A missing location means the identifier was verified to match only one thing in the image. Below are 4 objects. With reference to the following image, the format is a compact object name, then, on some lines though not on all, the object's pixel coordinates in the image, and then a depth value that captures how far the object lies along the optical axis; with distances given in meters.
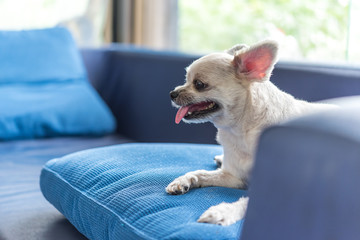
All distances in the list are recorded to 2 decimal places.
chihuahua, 1.35
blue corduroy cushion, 1.11
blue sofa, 0.80
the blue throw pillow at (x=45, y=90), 2.54
